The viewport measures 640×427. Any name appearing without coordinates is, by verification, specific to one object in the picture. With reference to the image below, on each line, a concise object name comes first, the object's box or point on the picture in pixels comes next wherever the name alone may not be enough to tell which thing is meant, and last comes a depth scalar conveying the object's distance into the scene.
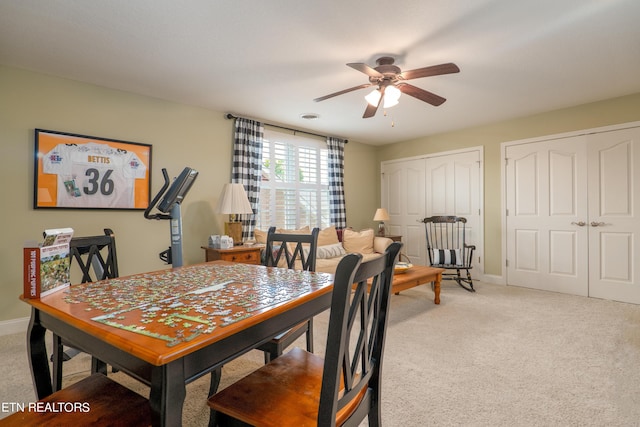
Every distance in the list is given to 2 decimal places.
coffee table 3.32
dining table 0.79
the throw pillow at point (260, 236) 4.10
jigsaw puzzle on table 0.93
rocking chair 4.51
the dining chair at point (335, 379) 0.83
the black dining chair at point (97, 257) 1.72
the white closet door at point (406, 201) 5.75
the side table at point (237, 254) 3.49
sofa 4.58
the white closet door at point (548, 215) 4.10
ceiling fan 2.40
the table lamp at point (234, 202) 3.75
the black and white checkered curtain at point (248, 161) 4.27
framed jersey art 3.00
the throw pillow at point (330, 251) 4.52
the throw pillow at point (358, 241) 4.95
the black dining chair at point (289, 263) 1.64
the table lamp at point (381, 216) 5.54
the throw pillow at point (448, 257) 4.51
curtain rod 4.22
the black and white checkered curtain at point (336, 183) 5.50
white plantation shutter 4.70
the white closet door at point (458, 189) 5.06
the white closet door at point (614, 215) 3.72
